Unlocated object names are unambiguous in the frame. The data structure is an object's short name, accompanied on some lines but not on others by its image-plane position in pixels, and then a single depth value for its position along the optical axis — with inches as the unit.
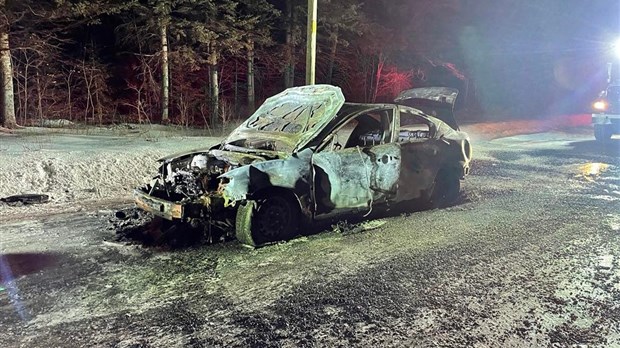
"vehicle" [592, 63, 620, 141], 612.7
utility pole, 410.3
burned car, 215.5
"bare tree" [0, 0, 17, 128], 544.7
